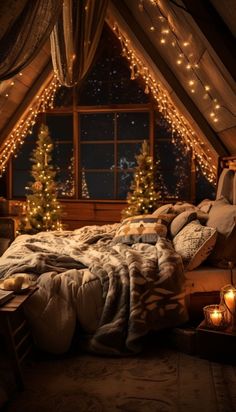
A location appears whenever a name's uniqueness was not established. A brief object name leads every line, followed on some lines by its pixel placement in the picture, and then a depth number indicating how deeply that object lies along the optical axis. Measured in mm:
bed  3117
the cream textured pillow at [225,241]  3639
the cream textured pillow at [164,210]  4953
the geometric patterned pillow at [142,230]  4267
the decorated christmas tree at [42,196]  6957
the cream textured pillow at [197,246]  3588
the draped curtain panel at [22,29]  2041
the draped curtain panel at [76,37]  3473
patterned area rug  2422
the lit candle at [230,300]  3033
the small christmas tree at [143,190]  6562
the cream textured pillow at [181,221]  4219
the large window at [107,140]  7277
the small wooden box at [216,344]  2951
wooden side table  2469
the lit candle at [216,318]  3066
